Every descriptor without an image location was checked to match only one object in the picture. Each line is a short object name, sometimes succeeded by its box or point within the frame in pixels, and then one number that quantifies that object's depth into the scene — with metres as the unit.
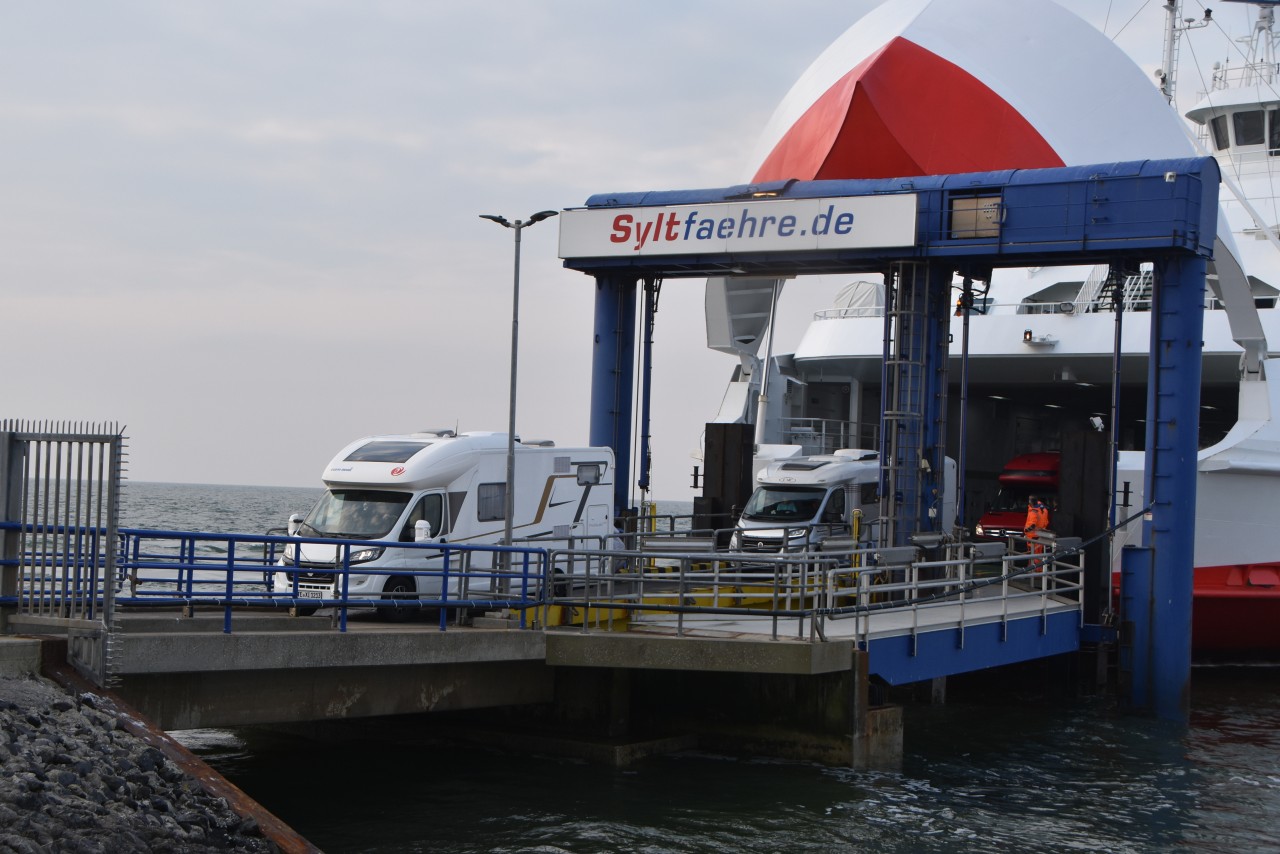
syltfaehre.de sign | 25.28
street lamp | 24.19
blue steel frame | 23.25
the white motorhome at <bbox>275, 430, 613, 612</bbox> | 19.92
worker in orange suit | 26.45
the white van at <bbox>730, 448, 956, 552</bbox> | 27.89
